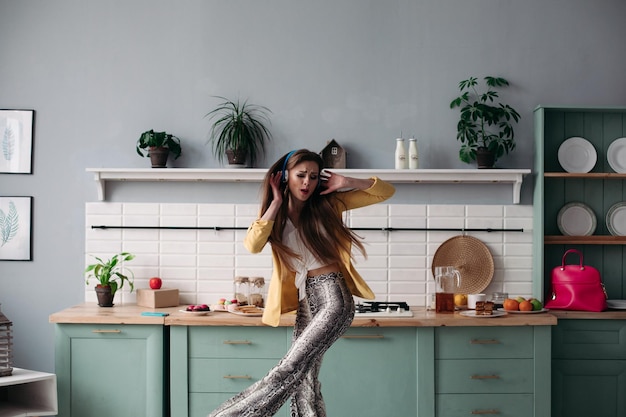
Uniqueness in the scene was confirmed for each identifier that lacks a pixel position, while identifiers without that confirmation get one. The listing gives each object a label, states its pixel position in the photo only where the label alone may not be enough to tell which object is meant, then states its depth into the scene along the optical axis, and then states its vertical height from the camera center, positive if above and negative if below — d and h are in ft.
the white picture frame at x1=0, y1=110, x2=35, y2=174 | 15.35 +1.81
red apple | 14.60 -1.08
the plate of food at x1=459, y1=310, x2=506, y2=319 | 13.33 -1.53
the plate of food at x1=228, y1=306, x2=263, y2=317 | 13.46 -1.51
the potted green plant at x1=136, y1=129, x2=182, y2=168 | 14.73 +1.67
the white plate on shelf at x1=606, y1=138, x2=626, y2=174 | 14.99 +1.60
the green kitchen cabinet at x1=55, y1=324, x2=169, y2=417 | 13.33 -2.57
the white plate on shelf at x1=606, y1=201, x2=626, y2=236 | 15.02 +0.25
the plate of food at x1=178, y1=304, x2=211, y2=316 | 13.62 -1.53
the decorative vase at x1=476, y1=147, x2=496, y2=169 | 14.62 +1.46
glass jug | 13.83 -1.11
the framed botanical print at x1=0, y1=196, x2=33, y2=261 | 15.33 -0.20
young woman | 10.94 -0.38
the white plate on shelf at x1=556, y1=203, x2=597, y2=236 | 15.01 +0.25
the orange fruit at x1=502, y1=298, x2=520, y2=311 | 13.75 -1.39
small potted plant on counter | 14.40 -0.95
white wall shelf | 14.62 +1.11
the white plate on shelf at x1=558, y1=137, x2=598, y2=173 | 14.97 +1.55
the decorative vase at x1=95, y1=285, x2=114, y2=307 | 14.37 -1.32
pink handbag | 13.98 -1.13
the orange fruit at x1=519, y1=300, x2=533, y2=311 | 13.73 -1.40
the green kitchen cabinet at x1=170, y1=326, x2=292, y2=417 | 13.28 -2.40
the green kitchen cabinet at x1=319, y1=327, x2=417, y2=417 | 13.20 -2.58
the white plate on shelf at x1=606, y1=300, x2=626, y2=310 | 14.23 -1.42
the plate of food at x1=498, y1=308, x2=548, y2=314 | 13.70 -1.51
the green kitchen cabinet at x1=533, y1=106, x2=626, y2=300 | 15.14 +0.84
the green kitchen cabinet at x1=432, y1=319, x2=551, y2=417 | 13.26 -2.53
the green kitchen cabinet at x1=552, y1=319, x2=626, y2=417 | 13.82 -2.58
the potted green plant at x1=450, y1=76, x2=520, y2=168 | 14.72 +2.20
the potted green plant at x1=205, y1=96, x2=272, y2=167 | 15.16 +2.16
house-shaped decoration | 14.89 +1.53
